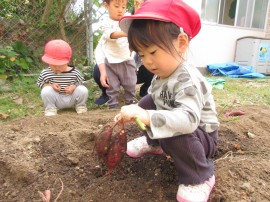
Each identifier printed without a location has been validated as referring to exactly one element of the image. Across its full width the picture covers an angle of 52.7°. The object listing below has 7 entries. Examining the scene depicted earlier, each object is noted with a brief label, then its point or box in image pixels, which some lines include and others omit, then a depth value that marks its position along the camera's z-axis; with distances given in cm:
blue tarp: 611
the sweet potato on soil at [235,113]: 243
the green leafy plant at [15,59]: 330
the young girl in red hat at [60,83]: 245
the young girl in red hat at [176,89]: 105
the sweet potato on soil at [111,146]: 119
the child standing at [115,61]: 258
